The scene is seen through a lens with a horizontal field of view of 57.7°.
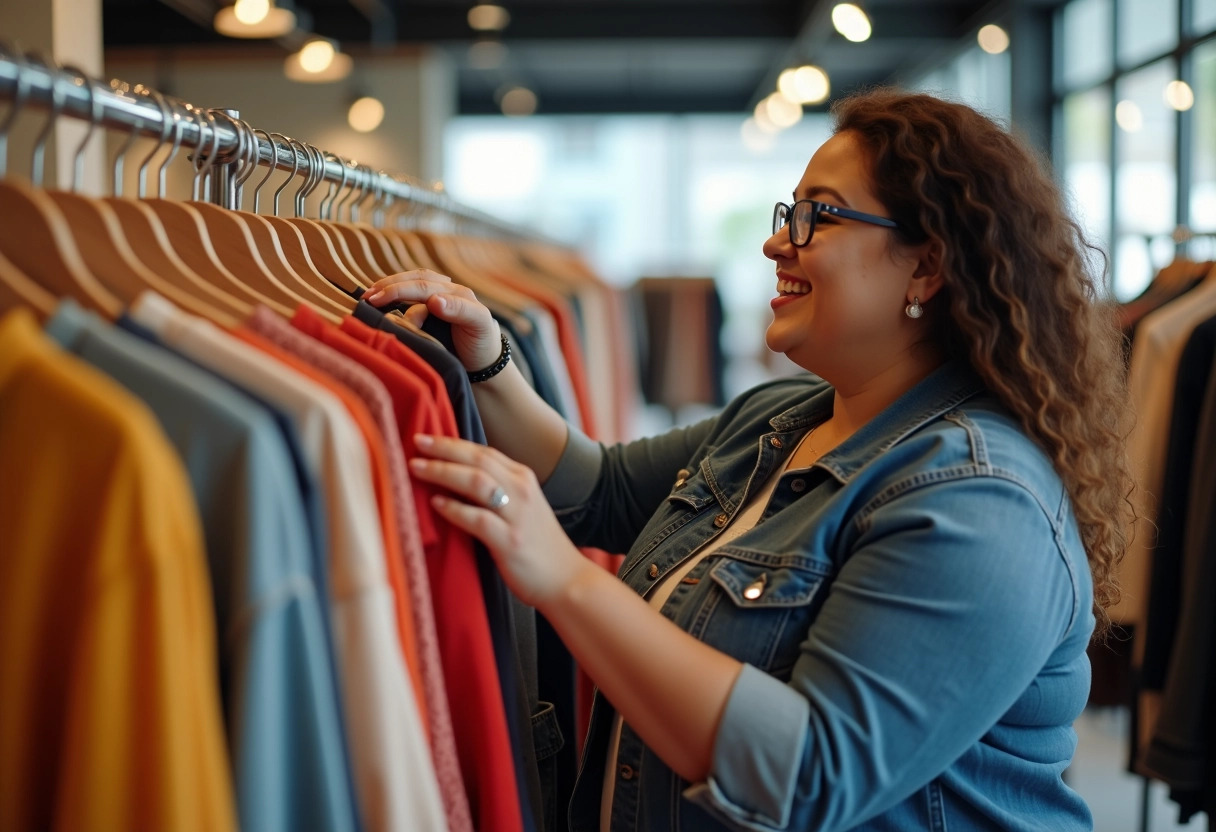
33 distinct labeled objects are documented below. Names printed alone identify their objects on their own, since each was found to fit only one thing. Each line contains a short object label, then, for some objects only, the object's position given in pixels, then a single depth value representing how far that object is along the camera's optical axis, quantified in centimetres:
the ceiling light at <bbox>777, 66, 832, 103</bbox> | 678
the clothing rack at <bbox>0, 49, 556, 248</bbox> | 100
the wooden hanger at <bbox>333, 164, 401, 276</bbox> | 172
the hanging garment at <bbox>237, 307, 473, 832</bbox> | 108
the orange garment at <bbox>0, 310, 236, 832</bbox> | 78
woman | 123
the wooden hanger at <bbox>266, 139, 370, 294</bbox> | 155
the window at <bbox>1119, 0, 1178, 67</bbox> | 629
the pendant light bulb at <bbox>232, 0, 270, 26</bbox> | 529
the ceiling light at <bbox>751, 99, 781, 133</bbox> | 947
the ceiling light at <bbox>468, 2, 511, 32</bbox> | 855
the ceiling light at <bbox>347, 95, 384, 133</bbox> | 912
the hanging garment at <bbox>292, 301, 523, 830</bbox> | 117
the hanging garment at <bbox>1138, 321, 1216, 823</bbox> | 236
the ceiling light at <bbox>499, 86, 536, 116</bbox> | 1245
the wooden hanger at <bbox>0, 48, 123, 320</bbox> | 99
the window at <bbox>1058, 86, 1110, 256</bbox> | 740
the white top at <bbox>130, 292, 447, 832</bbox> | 95
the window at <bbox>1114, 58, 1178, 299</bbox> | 650
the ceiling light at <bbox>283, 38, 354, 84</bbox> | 682
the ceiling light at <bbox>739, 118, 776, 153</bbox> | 1242
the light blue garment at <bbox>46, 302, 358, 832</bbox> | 85
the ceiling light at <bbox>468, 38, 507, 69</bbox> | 927
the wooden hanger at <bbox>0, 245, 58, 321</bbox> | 93
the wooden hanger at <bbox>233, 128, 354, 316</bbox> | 138
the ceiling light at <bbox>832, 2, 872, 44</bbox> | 545
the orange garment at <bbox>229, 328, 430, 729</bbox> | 105
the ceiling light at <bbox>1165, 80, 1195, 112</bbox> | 600
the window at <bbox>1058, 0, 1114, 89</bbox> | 748
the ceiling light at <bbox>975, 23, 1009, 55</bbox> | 862
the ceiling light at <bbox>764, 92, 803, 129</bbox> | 867
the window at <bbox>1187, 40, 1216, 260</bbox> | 579
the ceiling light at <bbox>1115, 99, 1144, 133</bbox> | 695
